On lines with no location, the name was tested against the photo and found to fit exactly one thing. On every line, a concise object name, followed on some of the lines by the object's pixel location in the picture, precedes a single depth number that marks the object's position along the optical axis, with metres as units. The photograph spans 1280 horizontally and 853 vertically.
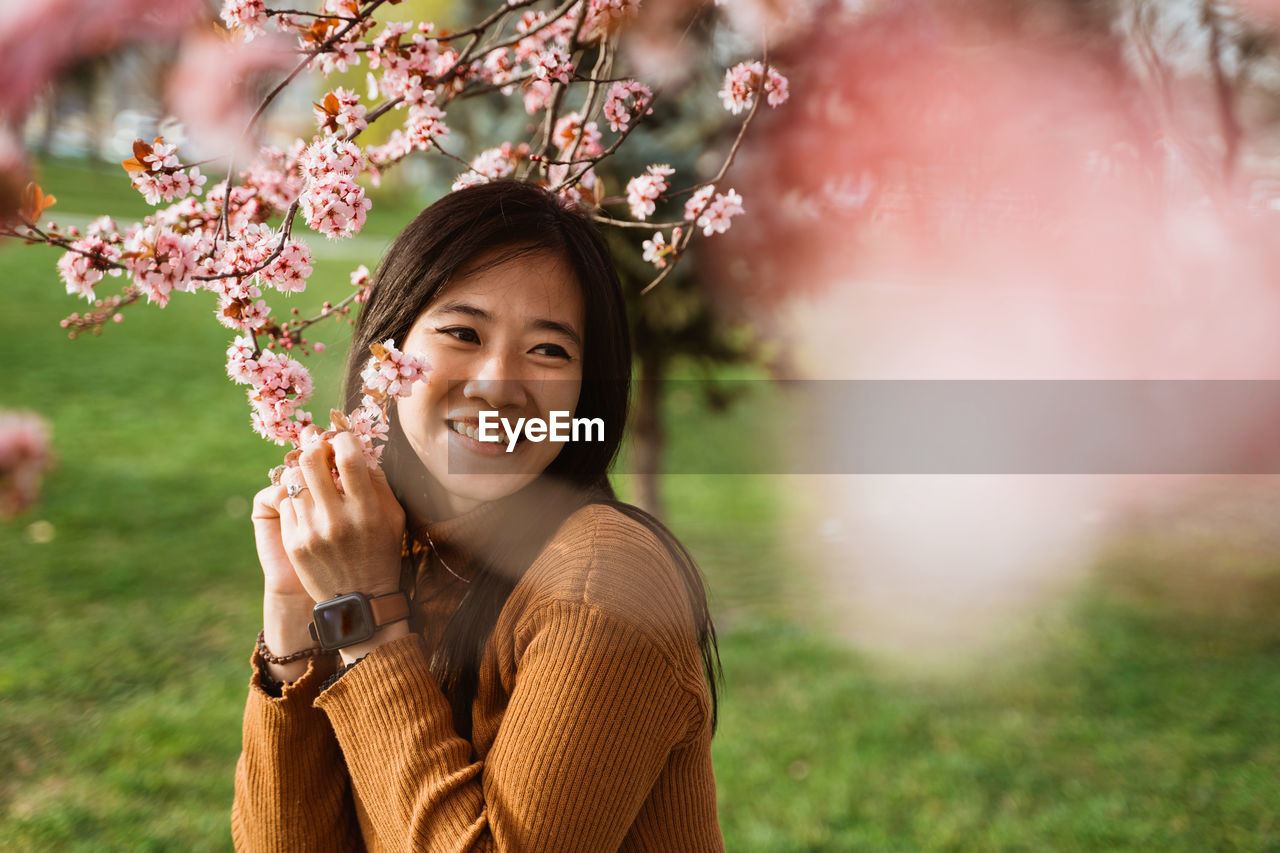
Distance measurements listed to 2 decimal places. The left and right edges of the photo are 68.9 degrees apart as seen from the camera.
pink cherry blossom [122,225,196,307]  1.06
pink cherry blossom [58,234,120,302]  1.09
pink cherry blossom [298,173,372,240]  1.13
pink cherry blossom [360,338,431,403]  1.00
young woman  0.94
